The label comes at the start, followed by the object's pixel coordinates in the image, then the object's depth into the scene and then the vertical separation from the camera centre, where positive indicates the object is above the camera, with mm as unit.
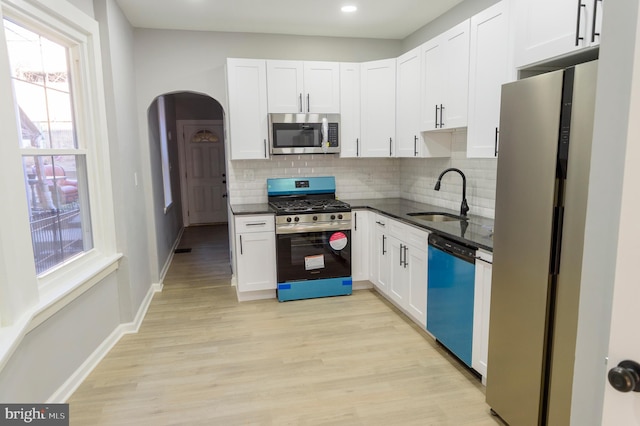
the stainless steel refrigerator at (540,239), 1629 -361
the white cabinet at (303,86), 4043 +792
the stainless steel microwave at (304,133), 4070 +304
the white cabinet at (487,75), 2502 +565
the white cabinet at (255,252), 3912 -895
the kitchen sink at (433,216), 3609 -511
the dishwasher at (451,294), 2514 -910
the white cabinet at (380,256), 3846 -951
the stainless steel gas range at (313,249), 3934 -883
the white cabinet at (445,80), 2975 +660
